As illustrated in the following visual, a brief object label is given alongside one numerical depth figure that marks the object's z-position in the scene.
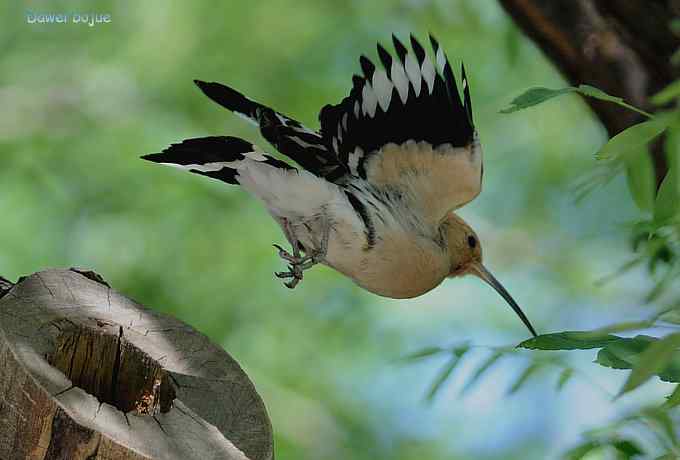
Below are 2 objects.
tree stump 6.05
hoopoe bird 6.42
